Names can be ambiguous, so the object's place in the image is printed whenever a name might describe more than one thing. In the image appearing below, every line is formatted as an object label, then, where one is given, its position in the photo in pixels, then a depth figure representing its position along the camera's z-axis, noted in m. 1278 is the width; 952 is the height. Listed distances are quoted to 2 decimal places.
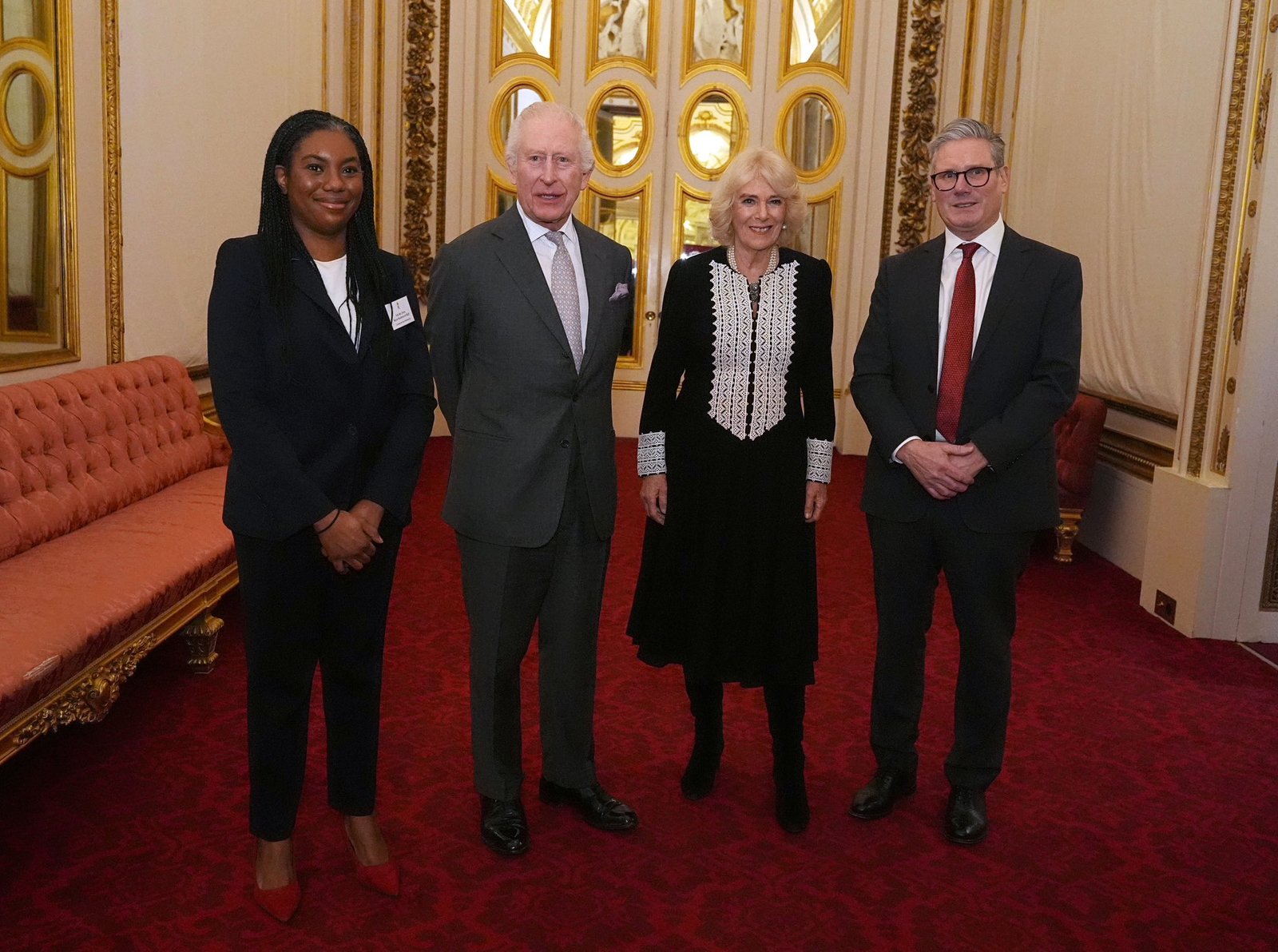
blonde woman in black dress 2.65
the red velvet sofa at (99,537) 2.80
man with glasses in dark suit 2.61
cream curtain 5.11
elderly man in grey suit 2.49
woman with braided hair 2.14
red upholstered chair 5.79
